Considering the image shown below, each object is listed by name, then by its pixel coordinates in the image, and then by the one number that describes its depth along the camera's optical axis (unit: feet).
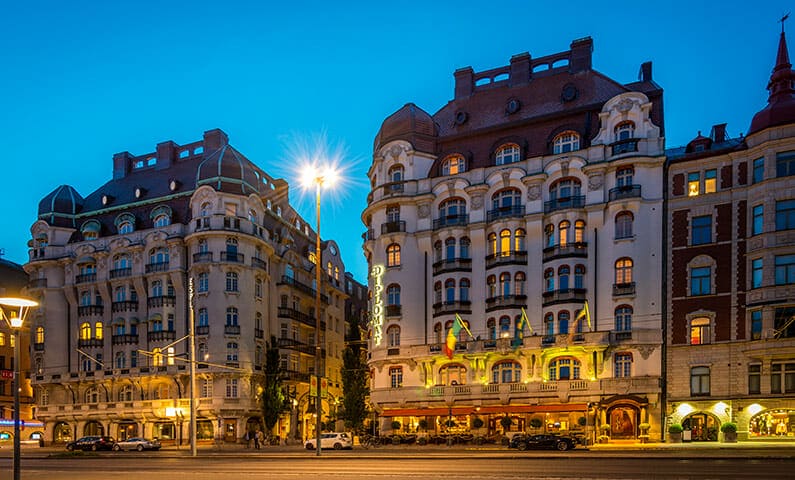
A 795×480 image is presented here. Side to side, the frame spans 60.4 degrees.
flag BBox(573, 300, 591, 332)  175.73
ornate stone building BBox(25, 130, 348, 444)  231.30
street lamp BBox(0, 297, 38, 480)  52.65
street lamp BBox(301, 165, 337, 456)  120.16
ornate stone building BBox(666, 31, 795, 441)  157.38
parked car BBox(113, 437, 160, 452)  183.73
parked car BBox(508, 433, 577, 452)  135.74
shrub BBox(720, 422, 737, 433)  156.97
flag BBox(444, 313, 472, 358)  184.03
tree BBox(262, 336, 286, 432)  228.43
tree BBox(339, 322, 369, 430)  222.89
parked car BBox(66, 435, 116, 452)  185.68
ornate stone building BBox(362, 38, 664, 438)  175.01
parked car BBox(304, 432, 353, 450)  165.07
